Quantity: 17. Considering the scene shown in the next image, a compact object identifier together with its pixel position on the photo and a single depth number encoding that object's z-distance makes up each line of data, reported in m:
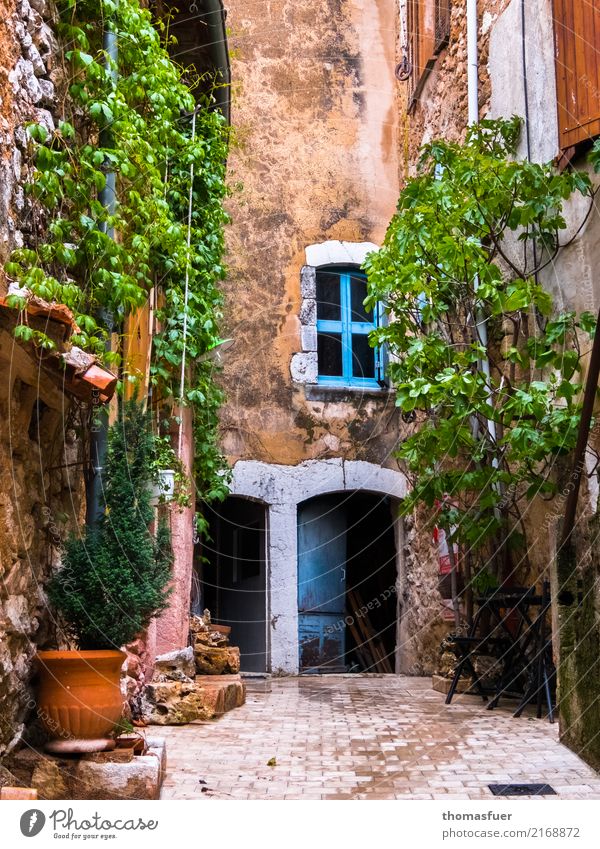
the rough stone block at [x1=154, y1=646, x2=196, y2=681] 6.90
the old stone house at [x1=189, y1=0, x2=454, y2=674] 10.88
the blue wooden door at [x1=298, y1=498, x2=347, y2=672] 11.15
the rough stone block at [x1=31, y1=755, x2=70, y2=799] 3.82
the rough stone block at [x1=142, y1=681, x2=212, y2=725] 6.34
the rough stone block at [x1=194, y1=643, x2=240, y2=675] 8.20
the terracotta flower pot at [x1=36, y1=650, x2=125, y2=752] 4.06
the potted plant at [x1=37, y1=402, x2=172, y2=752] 4.07
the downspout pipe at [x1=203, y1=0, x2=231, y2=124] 7.01
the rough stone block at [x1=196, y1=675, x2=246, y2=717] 6.83
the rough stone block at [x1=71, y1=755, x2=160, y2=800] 3.97
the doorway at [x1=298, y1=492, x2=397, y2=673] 11.18
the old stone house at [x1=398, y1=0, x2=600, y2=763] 5.20
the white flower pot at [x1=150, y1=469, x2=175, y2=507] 6.48
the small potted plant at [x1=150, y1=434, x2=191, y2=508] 6.54
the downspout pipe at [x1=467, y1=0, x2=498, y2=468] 8.36
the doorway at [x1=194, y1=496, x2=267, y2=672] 11.05
